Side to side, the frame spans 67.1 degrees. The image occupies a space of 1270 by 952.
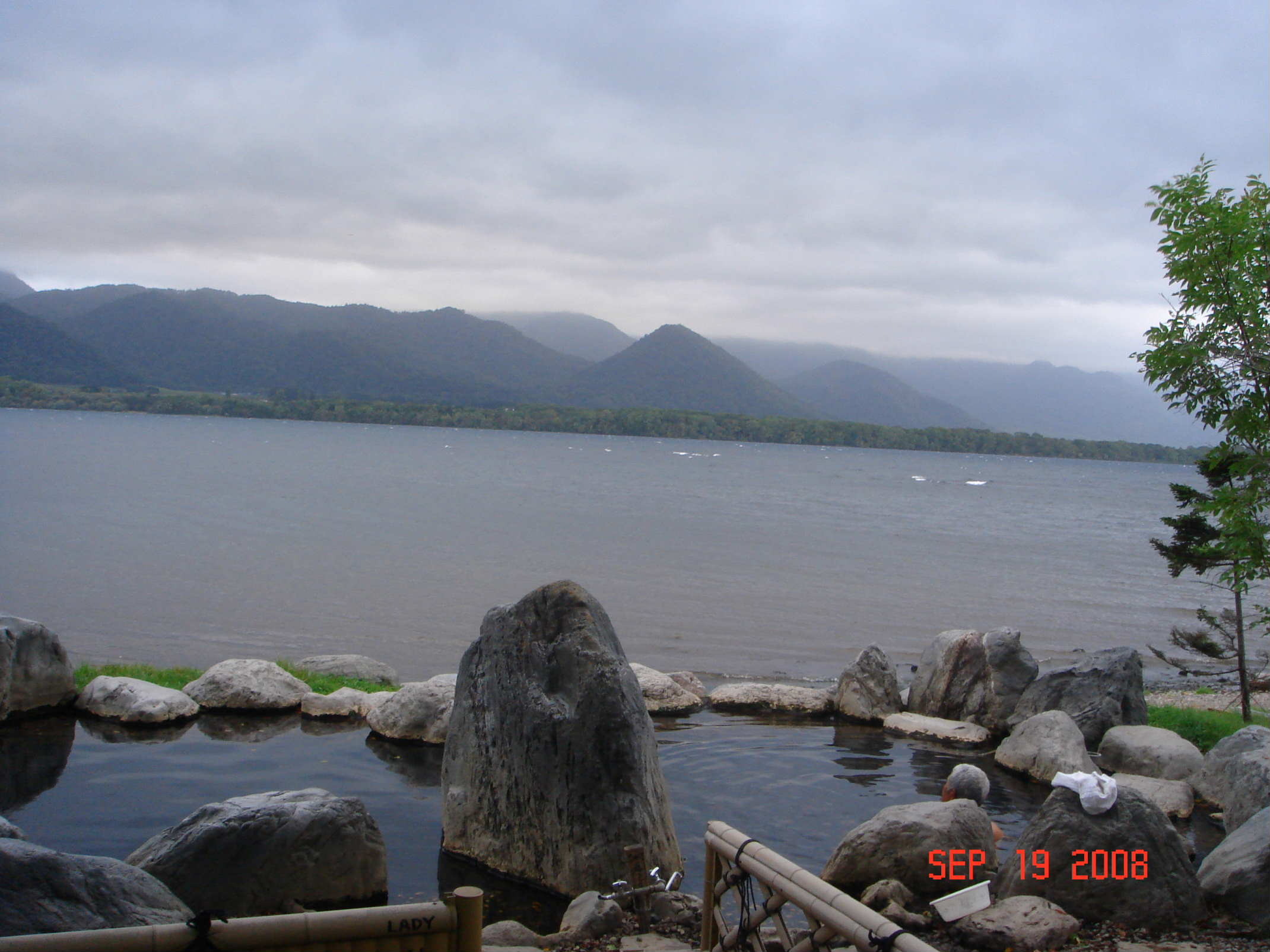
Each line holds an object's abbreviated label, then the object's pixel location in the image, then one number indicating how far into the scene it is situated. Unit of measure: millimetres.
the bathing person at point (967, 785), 11227
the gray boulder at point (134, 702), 13133
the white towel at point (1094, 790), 8148
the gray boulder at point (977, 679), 15766
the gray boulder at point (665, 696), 15609
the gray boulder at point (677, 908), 7500
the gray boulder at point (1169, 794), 11359
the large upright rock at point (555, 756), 8492
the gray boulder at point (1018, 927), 7145
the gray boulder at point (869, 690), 15828
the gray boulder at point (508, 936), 7117
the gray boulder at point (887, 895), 8039
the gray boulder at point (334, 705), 14047
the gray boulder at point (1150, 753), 12609
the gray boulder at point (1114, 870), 7848
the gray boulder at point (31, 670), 12664
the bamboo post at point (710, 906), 5941
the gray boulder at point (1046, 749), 12609
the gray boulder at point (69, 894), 5625
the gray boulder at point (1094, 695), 14867
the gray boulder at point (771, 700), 16172
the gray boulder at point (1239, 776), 10438
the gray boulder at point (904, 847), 8695
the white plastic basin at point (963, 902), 7508
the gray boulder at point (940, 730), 14774
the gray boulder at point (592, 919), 7066
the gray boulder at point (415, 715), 13055
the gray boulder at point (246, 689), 13984
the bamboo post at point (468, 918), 4469
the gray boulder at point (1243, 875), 7941
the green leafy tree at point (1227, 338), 8625
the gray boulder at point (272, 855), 7504
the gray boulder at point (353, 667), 16391
